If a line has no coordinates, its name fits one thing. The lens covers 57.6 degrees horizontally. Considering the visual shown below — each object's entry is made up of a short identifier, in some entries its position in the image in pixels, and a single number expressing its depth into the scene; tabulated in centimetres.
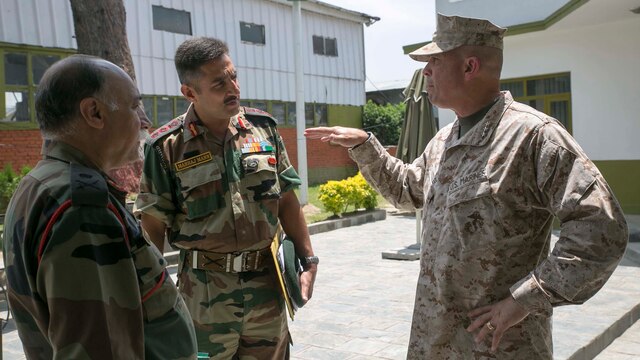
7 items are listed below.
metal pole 1376
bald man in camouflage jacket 126
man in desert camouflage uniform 189
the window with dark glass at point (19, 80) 1366
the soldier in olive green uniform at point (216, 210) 258
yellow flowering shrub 1190
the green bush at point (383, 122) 2467
